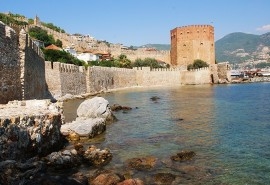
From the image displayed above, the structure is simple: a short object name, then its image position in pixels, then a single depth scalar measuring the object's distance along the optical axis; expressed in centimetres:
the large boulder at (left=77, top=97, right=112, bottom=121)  947
